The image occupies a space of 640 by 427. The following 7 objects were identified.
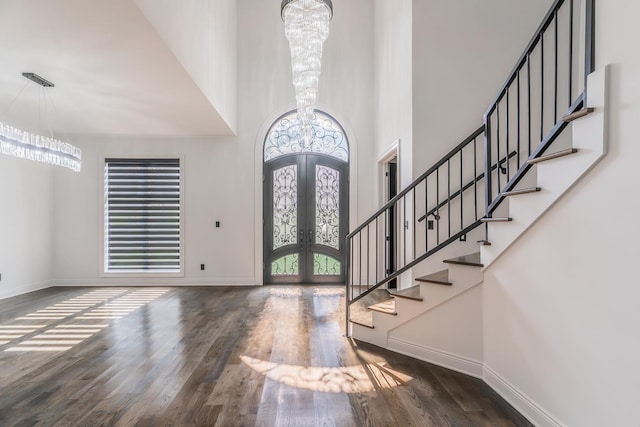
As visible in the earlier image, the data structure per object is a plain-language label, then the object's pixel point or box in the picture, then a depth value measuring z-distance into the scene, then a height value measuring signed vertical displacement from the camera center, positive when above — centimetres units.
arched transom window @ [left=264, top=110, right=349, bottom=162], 636 +141
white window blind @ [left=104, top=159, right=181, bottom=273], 623 -5
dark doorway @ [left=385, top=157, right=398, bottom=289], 546 -14
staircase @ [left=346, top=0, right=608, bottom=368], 174 +4
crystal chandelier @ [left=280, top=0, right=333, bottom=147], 365 +197
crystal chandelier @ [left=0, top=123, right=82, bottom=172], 357 +75
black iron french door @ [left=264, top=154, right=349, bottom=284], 634 -5
